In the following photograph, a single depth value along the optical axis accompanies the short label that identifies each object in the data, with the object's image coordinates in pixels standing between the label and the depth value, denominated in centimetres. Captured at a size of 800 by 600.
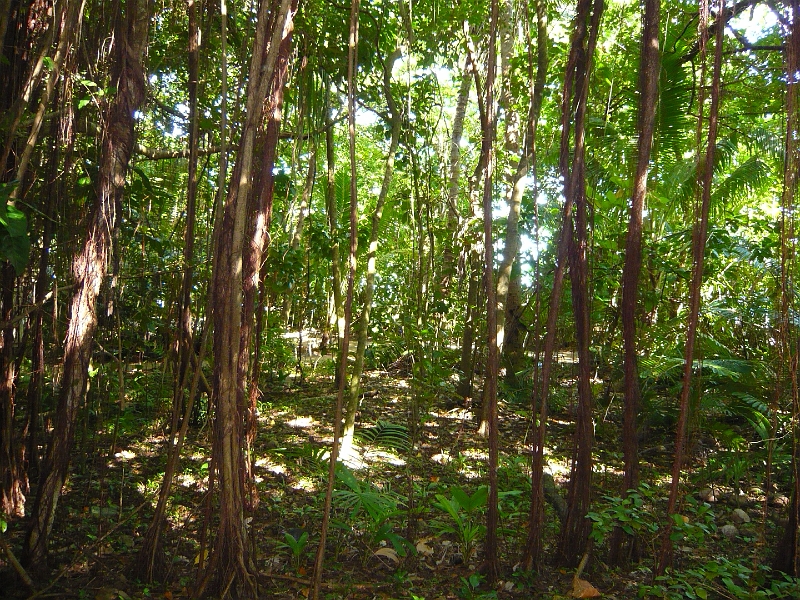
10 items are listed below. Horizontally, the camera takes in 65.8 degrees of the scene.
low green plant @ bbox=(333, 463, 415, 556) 348
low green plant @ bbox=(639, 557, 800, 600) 263
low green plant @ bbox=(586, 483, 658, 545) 288
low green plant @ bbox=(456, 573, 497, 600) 297
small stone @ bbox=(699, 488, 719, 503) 464
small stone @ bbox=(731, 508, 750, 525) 419
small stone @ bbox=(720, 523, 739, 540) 391
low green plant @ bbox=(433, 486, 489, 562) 345
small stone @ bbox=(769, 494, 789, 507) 454
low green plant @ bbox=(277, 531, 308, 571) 334
